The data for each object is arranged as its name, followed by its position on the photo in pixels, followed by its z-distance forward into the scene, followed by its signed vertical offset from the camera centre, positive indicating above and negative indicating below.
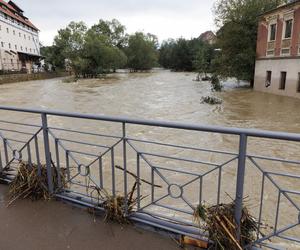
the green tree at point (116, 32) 67.94 +7.76
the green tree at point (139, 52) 65.81 +2.87
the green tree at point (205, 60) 30.60 +0.48
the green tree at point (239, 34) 22.91 +2.50
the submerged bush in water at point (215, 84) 23.27 -1.62
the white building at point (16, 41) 39.31 +3.78
